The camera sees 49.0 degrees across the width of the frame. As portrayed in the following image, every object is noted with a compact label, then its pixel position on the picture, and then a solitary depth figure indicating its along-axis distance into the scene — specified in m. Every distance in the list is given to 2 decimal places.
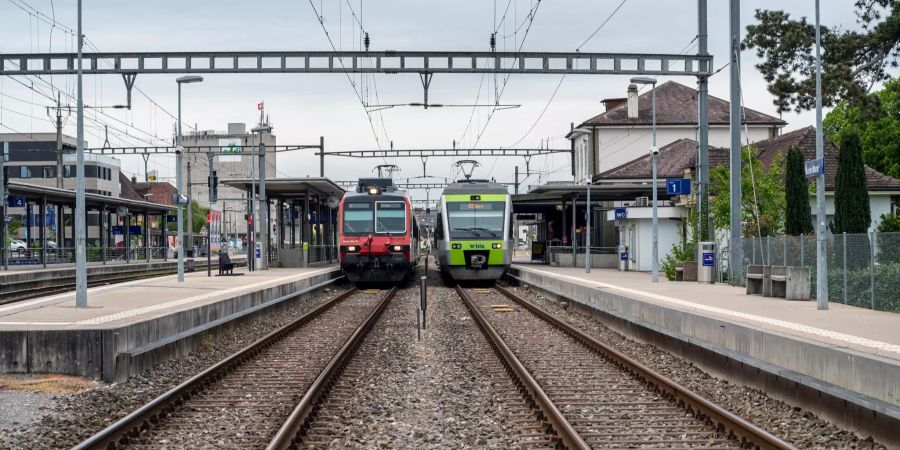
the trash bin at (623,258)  40.19
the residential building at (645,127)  61.38
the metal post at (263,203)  38.92
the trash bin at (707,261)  27.67
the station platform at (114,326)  12.38
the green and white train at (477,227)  32.91
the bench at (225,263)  35.50
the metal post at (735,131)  25.03
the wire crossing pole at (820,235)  16.90
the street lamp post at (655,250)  29.34
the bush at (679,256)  31.20
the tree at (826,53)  26.91
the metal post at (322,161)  49.41
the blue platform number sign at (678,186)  27.52
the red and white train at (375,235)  33.22
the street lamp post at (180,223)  27.67
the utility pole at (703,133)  26.66
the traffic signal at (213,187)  33.19
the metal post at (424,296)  19.41
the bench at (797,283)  20.66
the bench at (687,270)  29.98
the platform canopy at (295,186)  40.72
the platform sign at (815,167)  16.52
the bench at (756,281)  22.42
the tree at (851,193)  28.95
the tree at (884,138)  58.44
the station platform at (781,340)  9.26
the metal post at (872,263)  16.89
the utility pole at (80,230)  17.55
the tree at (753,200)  32.78
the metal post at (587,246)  37.16
